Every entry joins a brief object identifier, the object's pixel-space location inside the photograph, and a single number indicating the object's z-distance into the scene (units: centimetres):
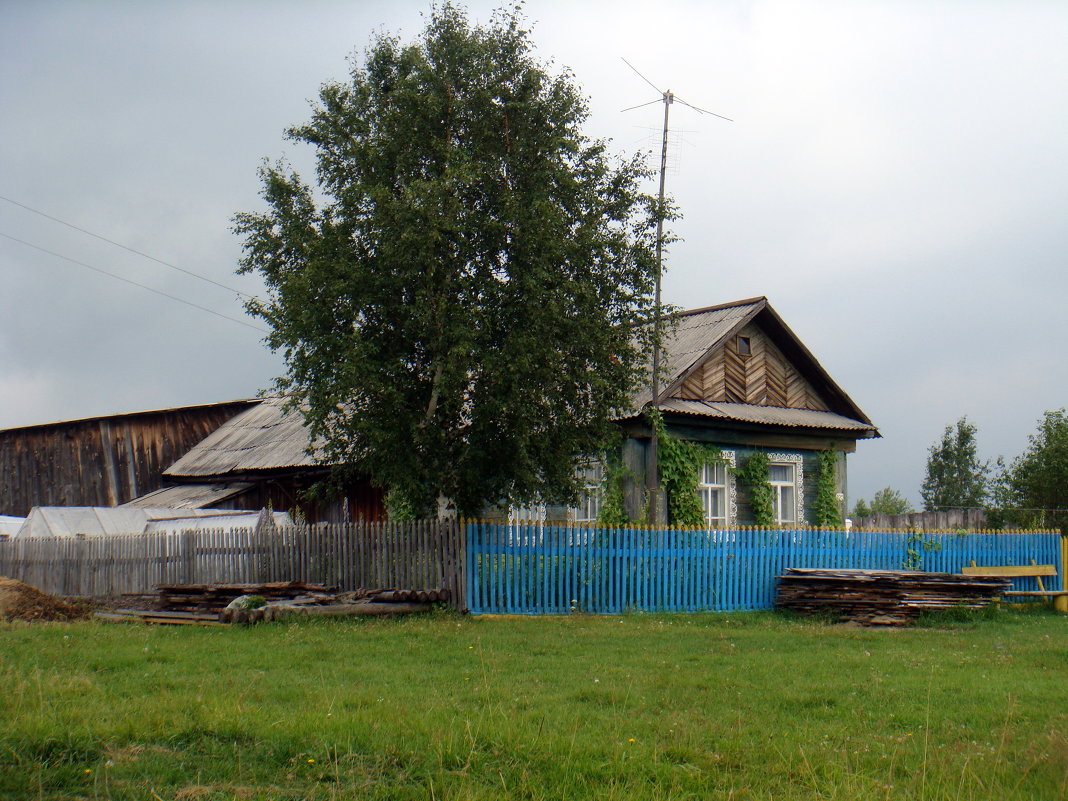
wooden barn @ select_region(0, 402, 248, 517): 2944
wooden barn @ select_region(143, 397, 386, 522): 2512
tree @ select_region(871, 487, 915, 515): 6406
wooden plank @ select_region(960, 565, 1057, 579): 1950
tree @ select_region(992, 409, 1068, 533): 3128
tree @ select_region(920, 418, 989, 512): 5353
